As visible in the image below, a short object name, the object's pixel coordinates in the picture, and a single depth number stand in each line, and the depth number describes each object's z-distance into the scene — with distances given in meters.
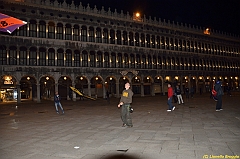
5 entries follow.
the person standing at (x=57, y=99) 13.73
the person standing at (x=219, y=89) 12.04
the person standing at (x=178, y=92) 17.72
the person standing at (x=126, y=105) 8.10
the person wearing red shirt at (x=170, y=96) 13.13
